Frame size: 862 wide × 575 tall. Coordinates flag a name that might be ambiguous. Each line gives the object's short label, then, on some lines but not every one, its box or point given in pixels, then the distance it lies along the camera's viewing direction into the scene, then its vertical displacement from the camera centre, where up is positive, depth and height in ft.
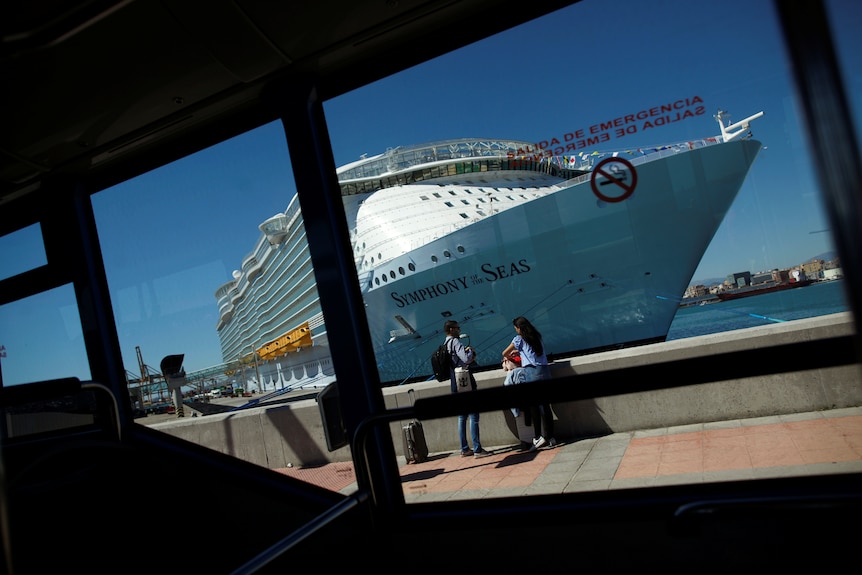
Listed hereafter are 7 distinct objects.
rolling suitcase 12.85 -2.87
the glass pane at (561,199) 10.32 +1.99
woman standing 13.83 -1.70
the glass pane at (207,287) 10.92 +1.60
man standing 13.86 -1.26
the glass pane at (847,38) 2.27 +0.81
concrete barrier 11.60 -2.86
